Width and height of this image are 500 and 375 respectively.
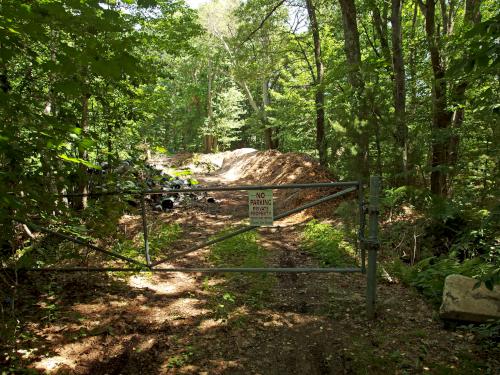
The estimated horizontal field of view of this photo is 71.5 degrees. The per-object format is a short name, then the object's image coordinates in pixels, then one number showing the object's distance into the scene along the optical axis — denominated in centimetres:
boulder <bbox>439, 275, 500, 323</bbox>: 362
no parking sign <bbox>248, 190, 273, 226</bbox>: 421
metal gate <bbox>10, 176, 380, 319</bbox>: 392
